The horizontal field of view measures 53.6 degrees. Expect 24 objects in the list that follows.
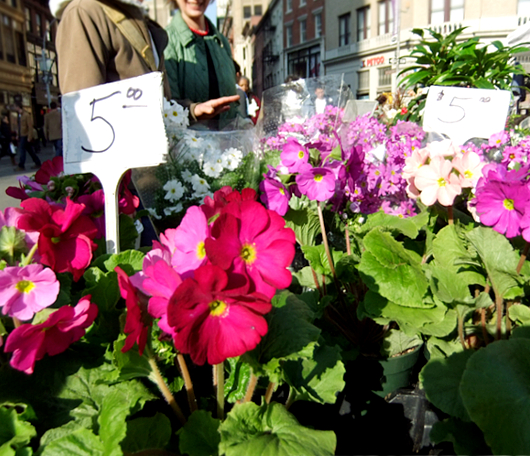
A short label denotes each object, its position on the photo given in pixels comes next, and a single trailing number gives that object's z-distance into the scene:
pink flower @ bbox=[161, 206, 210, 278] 0.35
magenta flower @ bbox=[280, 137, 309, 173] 0.60
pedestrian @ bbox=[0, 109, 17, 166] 12.79
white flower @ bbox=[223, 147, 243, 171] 0.76
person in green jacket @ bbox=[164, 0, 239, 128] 1.09
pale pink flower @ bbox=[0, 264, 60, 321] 0.39
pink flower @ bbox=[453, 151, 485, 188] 0.61
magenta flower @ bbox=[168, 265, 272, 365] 0.32
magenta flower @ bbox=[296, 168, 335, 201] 0.59
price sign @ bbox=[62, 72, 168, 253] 0.55
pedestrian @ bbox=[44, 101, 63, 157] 9.24
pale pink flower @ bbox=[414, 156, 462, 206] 0.61
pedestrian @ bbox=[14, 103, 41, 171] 10.20
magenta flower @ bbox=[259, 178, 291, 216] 0.63
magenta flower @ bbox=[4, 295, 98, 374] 0.38
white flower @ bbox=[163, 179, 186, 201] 0.74
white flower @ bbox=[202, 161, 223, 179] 0.75
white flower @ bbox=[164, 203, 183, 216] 0.74
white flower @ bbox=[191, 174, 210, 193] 0.74
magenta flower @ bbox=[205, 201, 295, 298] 0.33
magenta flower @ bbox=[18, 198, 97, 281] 0.44
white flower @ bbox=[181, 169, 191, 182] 0.75
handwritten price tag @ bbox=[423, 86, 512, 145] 0.83
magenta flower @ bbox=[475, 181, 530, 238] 0.52
